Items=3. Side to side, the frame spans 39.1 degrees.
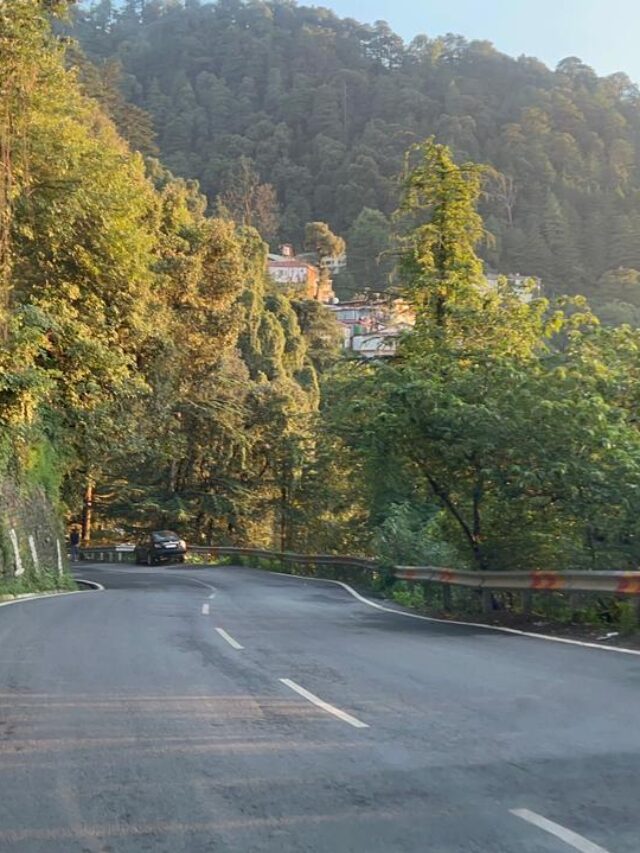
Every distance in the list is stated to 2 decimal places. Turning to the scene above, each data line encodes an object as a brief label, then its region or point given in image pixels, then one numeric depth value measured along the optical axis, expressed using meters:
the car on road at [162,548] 42.66
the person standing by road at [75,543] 49.75
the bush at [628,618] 12.00
